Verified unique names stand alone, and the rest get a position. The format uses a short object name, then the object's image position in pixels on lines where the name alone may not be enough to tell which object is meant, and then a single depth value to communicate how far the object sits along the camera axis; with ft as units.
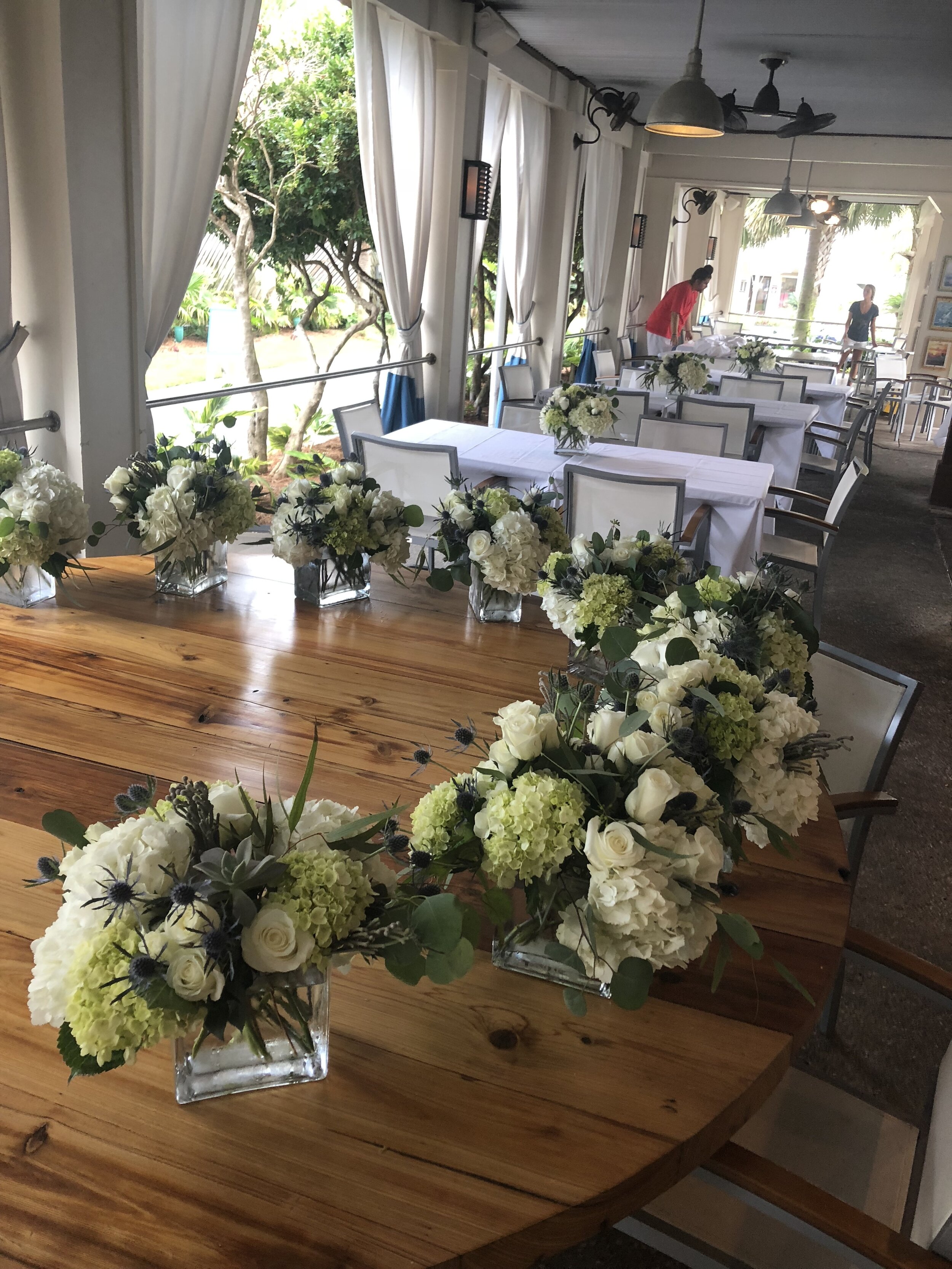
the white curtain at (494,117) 23.38
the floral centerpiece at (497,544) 6.73
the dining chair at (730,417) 18.66
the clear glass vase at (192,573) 7.18
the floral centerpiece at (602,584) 5.76
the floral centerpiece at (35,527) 6.28
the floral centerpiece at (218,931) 2.62
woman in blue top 44.29
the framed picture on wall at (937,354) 40.98
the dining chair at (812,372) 28.35
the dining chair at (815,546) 13.47
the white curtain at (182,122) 11.78
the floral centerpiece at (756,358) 26.27
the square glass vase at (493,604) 7.12
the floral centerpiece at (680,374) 20.65
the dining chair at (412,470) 12.81
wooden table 2.71
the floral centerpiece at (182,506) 6.69
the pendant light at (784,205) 25.93
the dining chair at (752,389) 24.44
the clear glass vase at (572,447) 14.74
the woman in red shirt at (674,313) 30.12
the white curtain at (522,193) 25.30
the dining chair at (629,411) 18.47
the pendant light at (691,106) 13.02
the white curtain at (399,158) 17.31
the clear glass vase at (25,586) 6.88
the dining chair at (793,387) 24.34
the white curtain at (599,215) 31.50
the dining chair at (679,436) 17.01
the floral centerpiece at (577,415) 14.15
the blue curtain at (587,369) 30.48
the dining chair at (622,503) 11.81
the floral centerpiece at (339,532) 6.82
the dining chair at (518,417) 17.92
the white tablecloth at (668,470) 13.38
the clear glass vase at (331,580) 7.15
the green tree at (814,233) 62.34
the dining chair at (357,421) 13.91
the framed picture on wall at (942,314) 39.88
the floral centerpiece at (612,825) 3.17
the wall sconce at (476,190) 19.86
